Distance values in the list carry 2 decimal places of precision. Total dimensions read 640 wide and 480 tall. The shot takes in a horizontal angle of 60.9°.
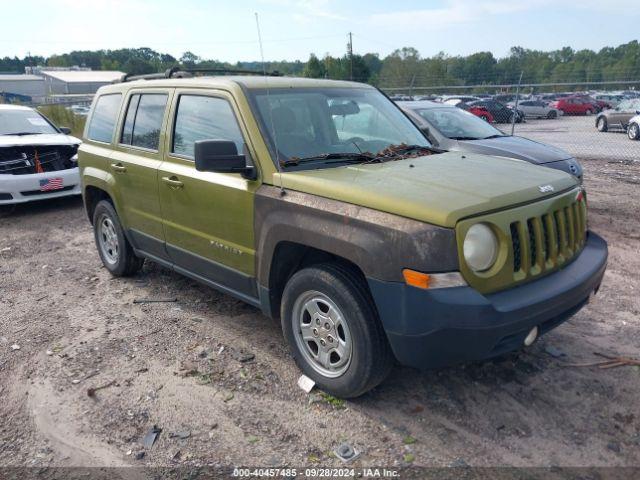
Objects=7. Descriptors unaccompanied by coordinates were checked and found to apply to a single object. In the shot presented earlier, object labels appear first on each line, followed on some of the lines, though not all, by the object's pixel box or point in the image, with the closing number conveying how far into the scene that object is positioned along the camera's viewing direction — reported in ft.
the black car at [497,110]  87.27
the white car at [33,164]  28.55
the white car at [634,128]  62.28
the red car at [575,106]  118.62
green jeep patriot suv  9.34
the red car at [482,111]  82.69
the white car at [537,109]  110.01
